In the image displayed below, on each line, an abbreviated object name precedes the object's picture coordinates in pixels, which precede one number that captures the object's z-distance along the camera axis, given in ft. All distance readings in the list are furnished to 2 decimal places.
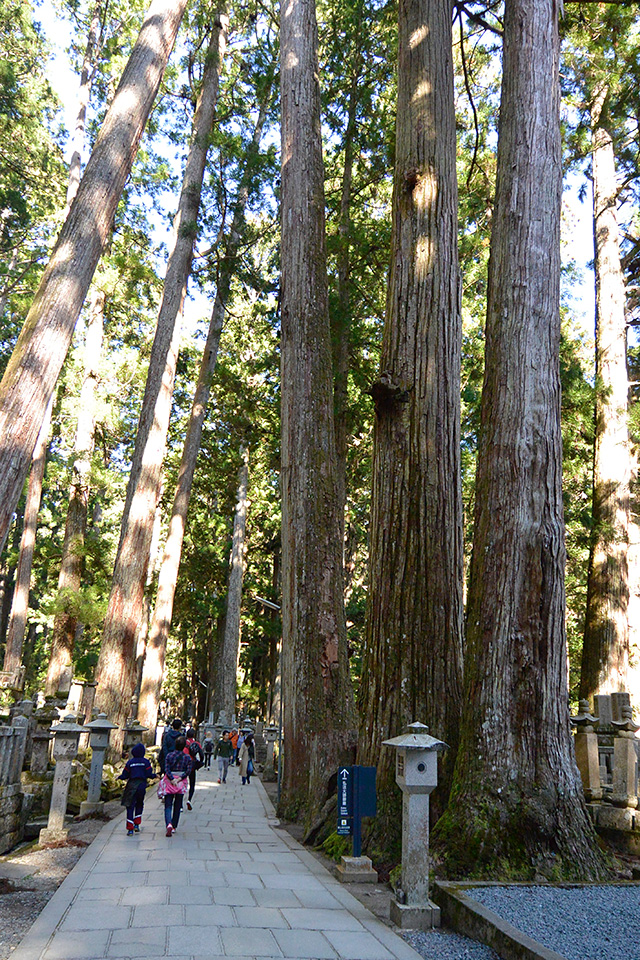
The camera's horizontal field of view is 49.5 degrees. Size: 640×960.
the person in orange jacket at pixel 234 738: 62.96
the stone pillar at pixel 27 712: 37.60
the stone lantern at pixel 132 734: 43.01
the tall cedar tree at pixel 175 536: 56.75
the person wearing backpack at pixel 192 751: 31.68
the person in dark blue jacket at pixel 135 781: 26.27
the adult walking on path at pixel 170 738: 30.07
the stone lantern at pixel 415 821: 15.21
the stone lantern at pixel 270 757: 63.31
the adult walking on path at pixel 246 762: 59.52
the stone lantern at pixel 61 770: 25.61
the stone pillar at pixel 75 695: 41.82
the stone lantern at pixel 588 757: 28.73
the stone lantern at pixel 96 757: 32.63
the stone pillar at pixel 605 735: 32.09
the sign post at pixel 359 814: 19.07
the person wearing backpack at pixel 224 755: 59.57
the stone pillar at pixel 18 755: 27.63
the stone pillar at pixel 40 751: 36.70
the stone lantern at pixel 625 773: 25.52
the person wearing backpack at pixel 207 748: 74.74
